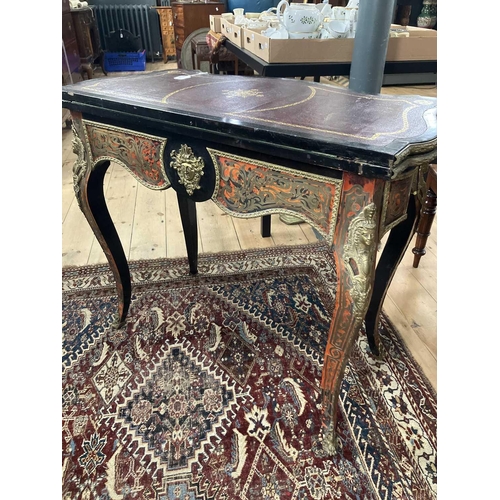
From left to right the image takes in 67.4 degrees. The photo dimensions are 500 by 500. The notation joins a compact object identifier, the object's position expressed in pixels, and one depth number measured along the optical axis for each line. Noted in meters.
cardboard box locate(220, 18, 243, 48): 2.03
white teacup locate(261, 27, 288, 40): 1.61
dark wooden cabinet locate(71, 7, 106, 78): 4.07
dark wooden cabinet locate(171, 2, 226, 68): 4.09
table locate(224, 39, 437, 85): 1.56
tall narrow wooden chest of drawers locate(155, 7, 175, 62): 5.71
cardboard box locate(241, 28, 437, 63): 1.54
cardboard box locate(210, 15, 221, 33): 2.66
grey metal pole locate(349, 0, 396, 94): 1.37
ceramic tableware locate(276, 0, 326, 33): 1.57
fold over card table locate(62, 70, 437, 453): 0.75
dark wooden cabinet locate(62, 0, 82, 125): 3.39
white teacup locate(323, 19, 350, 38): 1.62
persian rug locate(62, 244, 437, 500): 1.00
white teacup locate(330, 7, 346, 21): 1.68
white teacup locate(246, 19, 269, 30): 2.01
